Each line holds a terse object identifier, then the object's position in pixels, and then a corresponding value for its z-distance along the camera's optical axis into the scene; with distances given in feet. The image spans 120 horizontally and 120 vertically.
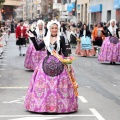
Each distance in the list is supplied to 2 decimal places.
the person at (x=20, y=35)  57.56
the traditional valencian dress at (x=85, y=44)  57.99
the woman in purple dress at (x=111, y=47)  47.00
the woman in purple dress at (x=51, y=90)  21.20
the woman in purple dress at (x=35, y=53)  37.99
